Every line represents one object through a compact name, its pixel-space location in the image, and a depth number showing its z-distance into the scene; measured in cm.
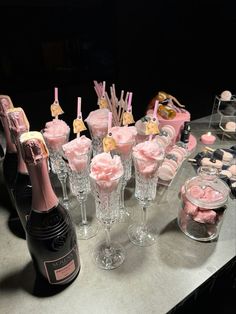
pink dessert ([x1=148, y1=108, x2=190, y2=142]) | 121
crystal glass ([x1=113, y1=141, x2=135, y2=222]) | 77
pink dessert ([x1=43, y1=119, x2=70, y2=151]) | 76
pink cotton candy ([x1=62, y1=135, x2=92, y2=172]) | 68
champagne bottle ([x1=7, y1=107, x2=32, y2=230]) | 67
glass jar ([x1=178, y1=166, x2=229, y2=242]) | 74
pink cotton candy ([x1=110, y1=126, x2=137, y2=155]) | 76
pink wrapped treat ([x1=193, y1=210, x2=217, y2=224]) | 74
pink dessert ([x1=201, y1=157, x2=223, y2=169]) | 104
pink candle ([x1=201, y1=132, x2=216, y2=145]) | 129
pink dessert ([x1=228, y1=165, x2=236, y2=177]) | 102
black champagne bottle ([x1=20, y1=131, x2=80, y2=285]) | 55
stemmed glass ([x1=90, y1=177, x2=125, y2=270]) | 60
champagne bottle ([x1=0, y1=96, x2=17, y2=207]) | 71
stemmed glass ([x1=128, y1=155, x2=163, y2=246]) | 67
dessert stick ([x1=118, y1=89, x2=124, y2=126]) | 90
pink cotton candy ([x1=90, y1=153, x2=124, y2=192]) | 58
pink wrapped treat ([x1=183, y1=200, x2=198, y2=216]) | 75
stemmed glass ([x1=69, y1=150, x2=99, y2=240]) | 70
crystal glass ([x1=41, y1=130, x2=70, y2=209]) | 77
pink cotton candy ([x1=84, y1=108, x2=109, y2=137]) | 85
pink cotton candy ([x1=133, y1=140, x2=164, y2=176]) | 66
